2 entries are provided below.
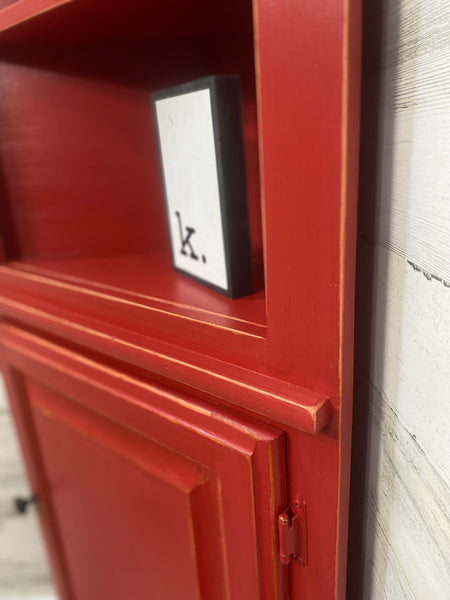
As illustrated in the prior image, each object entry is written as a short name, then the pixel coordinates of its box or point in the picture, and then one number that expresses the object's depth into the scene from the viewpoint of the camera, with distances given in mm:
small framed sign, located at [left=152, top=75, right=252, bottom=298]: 479
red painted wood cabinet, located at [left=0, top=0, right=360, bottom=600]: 372
